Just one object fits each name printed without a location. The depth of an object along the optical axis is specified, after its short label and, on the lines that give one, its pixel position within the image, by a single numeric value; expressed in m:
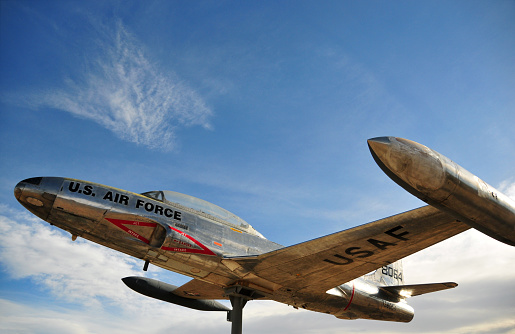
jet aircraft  9.16
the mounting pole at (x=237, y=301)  11.64
